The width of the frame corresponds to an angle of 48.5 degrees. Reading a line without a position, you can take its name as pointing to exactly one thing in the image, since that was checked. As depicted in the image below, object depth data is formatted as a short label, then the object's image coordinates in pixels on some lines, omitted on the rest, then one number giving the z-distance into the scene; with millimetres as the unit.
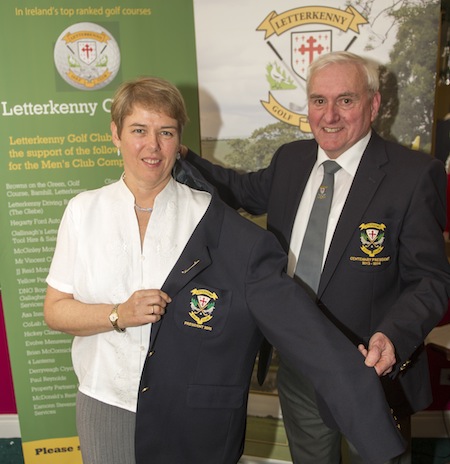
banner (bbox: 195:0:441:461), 2158
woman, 1405
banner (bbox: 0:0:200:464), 2209
